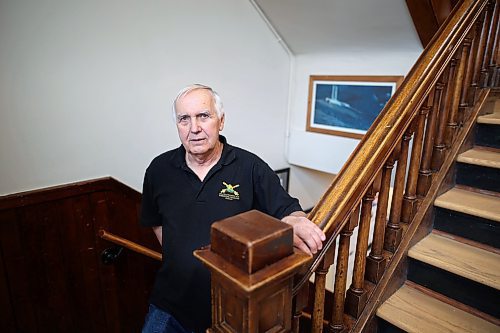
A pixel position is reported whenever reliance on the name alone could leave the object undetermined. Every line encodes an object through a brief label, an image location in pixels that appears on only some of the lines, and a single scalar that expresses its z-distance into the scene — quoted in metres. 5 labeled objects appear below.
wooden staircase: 1.16
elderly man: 1.23
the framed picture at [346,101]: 2.81
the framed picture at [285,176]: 3.54
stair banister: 0.98
